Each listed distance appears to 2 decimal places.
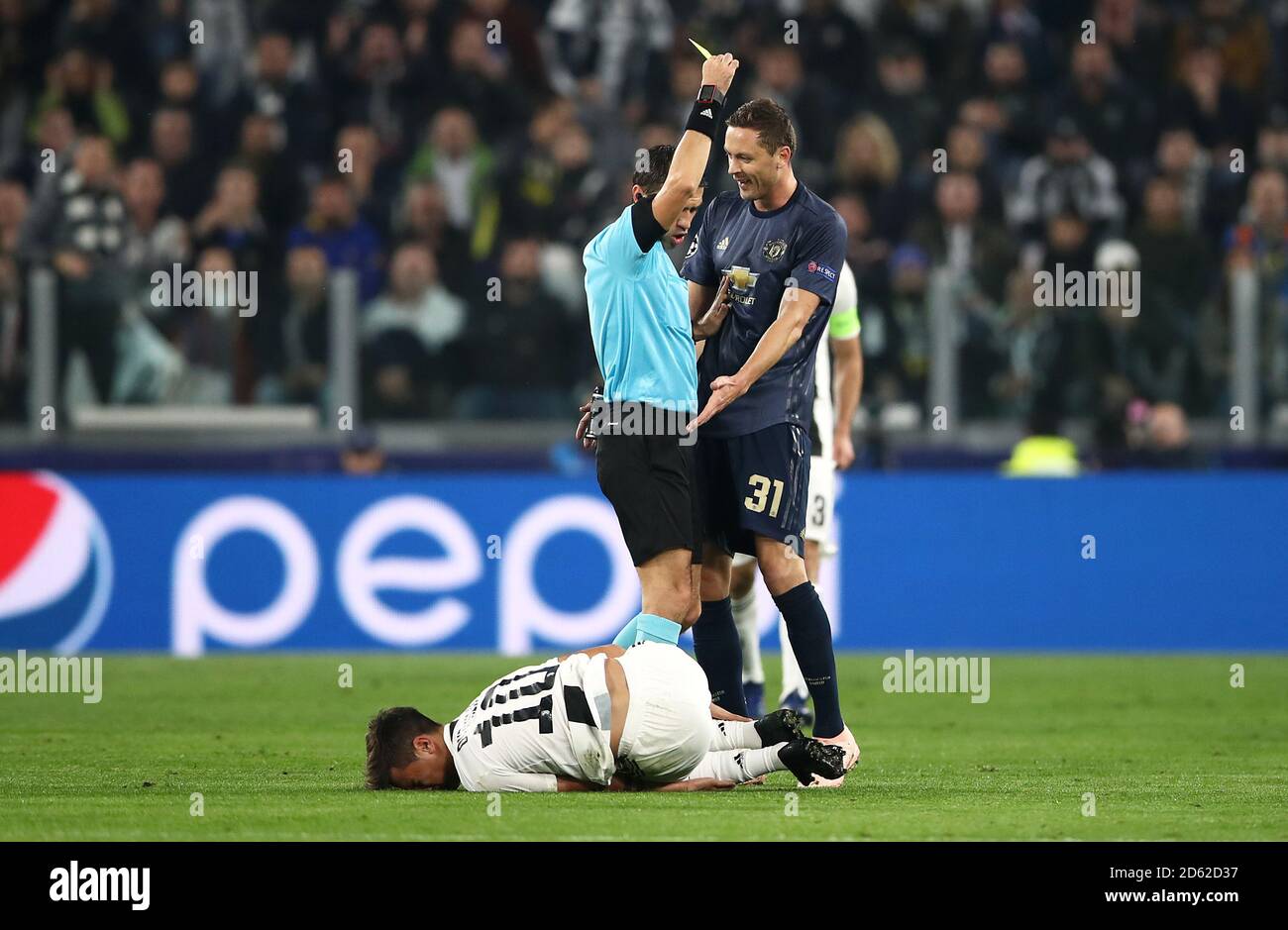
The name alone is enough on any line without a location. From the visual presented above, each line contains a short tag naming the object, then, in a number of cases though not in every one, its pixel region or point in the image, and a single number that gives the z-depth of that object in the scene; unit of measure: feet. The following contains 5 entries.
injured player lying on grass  49.60
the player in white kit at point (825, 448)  67.87
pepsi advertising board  93.66
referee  52.47
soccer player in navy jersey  54.39
